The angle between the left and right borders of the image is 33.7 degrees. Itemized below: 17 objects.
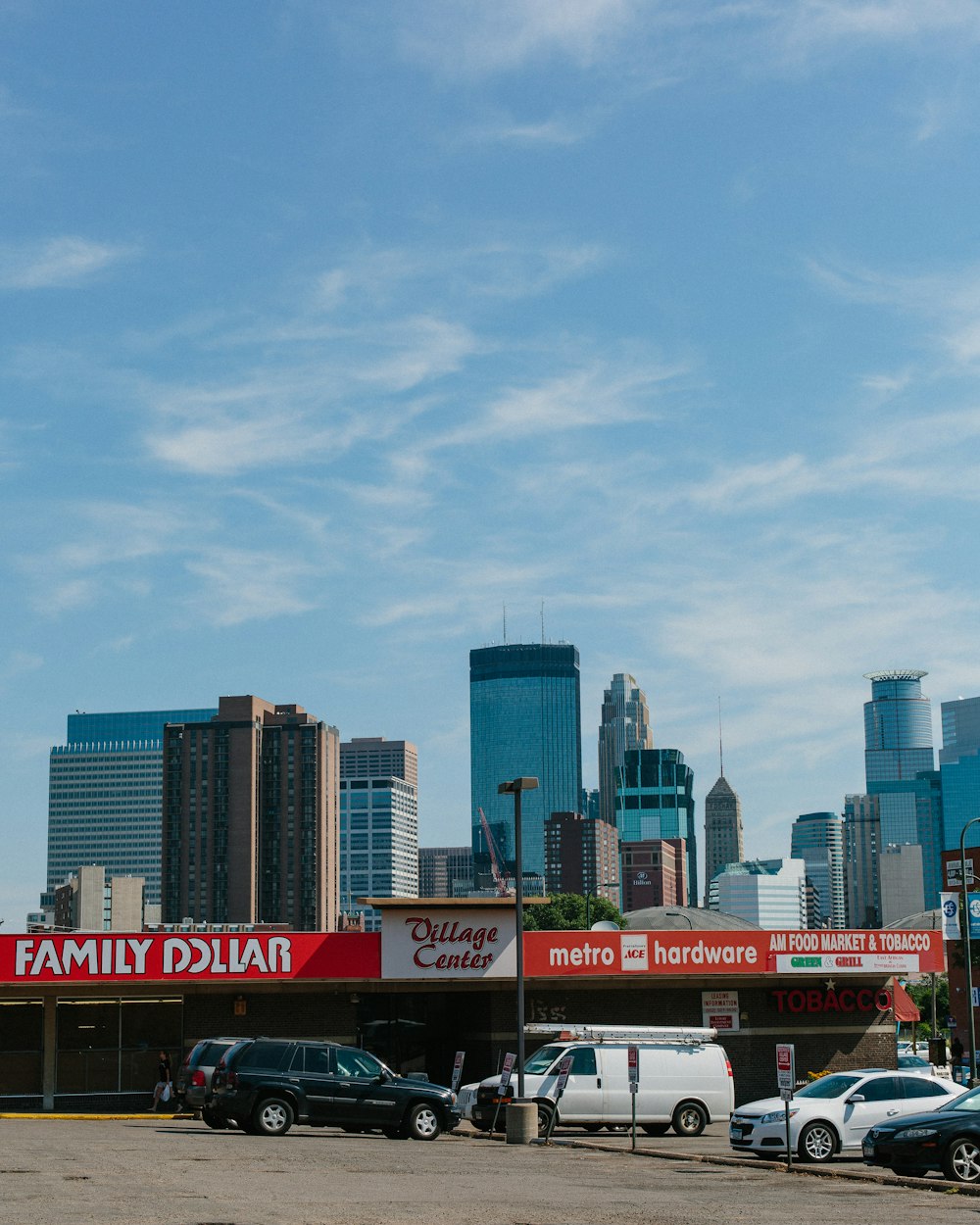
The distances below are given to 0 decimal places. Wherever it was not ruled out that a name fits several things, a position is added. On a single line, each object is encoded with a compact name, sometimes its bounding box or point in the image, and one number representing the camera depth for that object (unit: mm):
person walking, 39062
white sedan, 26312
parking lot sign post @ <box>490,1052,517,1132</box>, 32562
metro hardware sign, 40750
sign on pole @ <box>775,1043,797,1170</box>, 24672
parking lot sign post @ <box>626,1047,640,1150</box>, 29281
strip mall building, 39562
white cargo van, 33000
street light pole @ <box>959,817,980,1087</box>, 38438
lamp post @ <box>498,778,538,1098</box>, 31766
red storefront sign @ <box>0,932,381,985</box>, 38875
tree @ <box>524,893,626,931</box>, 167875
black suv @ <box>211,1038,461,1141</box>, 29141
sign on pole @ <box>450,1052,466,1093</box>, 38312
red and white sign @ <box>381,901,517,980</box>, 40562
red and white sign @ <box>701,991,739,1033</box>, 42094
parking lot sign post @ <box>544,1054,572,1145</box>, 32656
